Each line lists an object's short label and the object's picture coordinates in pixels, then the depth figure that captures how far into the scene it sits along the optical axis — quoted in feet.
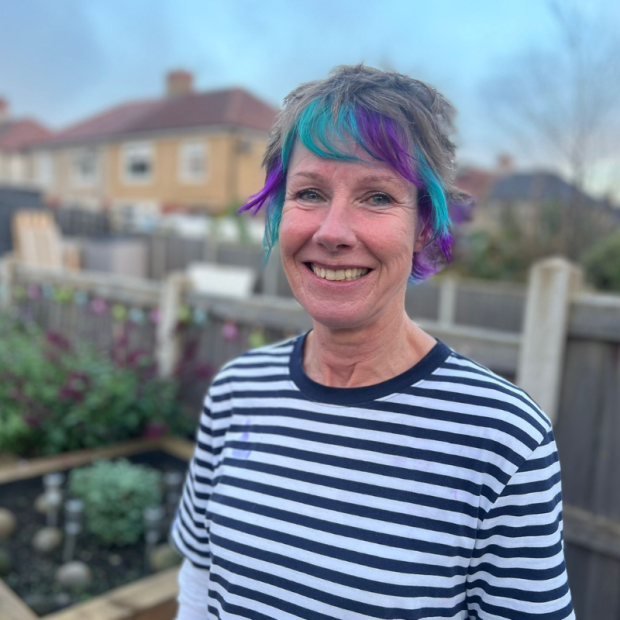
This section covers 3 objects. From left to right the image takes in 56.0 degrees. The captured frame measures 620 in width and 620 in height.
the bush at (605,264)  28.99
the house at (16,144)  101.40
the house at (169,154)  71.72
